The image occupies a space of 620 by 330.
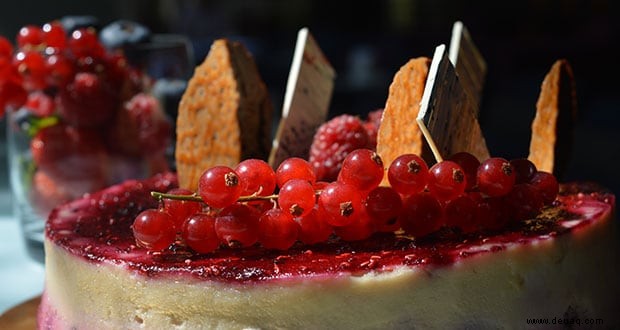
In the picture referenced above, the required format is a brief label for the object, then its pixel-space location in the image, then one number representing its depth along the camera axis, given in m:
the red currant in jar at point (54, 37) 0.49
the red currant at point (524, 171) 0.37
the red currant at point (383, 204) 0.35
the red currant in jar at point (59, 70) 0.48
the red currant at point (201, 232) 0.34
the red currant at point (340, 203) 0.34
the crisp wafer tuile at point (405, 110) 0.37
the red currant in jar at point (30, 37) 0.49
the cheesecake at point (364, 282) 0.33
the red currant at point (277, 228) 0.34
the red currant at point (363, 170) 0.34
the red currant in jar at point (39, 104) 0.48
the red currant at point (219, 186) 0.34
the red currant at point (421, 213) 0.35
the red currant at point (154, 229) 0.35
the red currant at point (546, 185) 0.36
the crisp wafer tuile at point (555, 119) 0.39
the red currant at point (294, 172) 0.35
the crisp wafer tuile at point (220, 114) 0.40
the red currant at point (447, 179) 0.35
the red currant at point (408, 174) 0.35
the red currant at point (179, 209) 0.35
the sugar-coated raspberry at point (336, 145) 0.39
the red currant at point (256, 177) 0.35
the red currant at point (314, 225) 0.35
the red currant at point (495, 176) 0.35
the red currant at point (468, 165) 0.36
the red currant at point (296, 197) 0.34
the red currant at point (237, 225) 0.34
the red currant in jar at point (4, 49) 0.48
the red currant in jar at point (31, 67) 0.47
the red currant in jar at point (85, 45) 0.49
